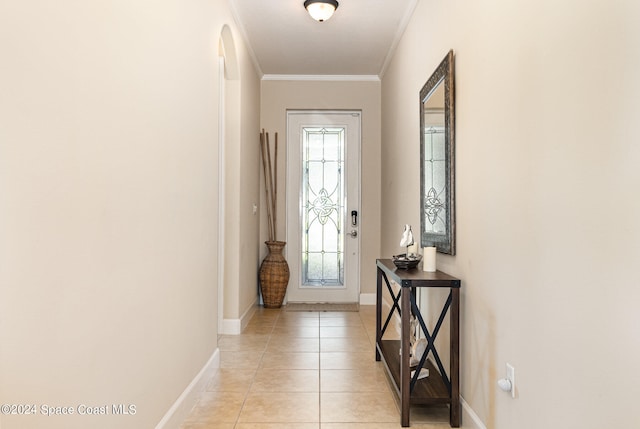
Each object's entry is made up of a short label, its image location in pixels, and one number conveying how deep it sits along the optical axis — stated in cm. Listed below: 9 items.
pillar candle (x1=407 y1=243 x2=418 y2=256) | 320
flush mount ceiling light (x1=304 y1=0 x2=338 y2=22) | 355
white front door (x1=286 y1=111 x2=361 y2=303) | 565
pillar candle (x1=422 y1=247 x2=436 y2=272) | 270
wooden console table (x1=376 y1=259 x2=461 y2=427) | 230
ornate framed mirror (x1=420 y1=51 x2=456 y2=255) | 255
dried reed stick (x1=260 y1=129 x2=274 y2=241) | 548
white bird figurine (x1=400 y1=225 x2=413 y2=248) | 303
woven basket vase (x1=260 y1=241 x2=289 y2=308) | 523
